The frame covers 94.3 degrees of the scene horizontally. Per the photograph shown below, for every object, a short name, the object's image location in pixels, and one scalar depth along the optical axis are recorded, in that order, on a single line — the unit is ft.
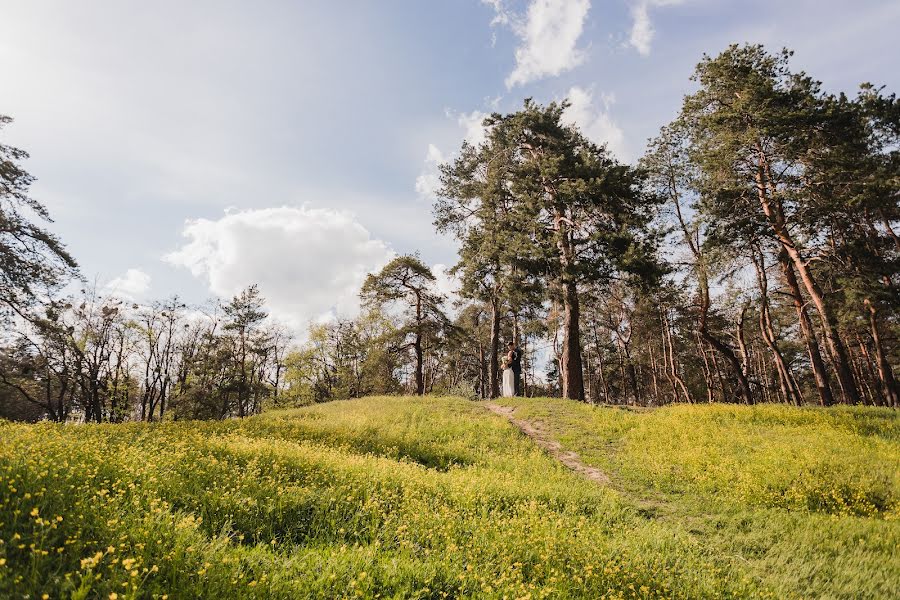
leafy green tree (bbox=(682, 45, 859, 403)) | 56.54
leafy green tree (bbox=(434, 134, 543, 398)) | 72.28
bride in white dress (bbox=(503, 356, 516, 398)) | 74.23
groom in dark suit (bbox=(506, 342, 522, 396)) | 74.90
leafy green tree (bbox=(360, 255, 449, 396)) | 102.78
